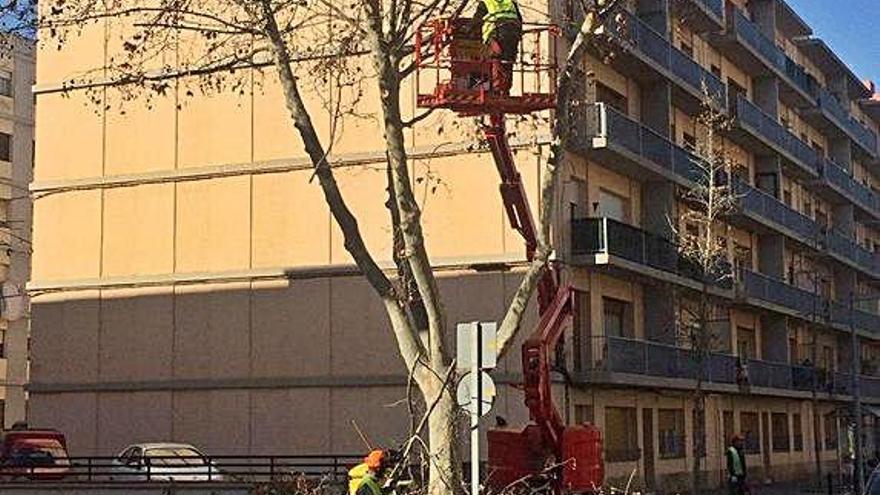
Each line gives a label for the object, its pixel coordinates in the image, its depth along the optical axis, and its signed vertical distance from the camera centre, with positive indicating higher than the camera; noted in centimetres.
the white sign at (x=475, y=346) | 1390 +77
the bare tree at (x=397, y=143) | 1494 +320
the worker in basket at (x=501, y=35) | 1633 +478
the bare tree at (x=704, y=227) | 3244 +523
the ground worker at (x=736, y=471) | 2572 -102
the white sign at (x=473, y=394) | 1365 +27
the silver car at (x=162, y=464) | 2442 -77
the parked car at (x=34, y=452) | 2419 -56
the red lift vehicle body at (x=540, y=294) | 1719 +203
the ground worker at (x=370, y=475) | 1248 -51
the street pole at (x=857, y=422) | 3428 -17
